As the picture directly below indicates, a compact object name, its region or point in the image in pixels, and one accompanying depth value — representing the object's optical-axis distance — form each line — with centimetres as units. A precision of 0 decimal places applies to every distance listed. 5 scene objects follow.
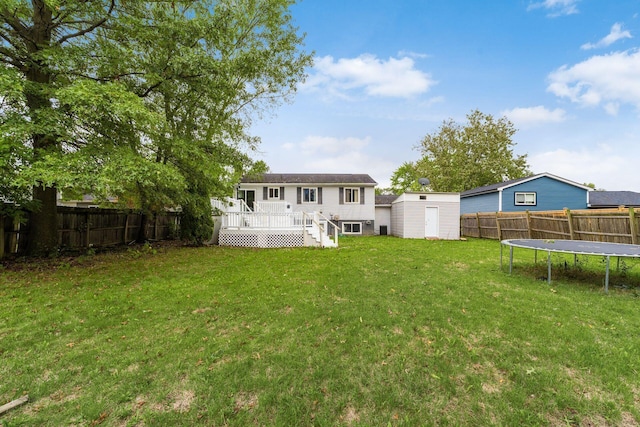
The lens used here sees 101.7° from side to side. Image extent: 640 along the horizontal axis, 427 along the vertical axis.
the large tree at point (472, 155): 2755
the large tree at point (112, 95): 528
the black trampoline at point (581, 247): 521
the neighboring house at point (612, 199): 2002
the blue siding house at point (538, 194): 1903
